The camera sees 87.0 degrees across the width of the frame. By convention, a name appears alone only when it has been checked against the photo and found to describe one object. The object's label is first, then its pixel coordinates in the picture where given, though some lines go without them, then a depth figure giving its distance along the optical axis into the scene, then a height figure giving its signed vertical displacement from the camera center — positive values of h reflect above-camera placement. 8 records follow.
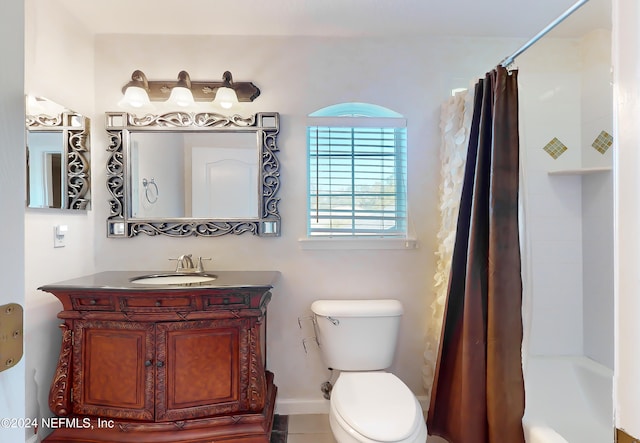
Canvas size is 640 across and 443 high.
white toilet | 1.34 -0.80
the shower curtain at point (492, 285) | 1.40 -0.28
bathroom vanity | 1.58 -0.69
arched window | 2.12 +0.27
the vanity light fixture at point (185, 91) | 1.92 +0.77
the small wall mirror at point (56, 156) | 1.61 +0.34
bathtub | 1.80 -0.99
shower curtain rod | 1.20 +0.75
